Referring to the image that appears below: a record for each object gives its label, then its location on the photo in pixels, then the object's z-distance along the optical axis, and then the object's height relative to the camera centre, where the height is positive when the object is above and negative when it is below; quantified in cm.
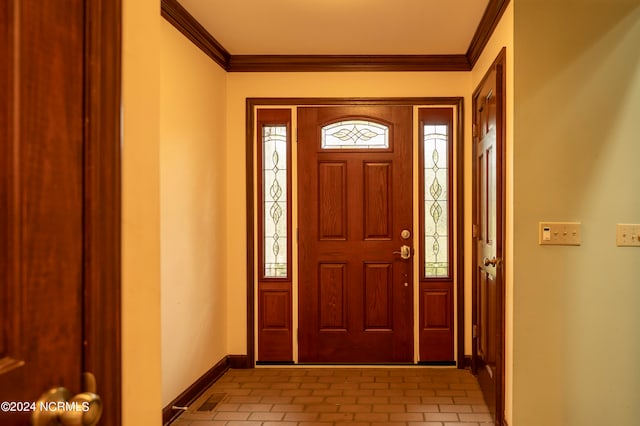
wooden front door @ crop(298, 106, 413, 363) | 392 -24
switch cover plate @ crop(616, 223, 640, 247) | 235 -9
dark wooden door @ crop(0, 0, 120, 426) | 68 +1
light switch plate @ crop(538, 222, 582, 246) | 237 -9
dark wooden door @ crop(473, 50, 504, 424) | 265 -15
